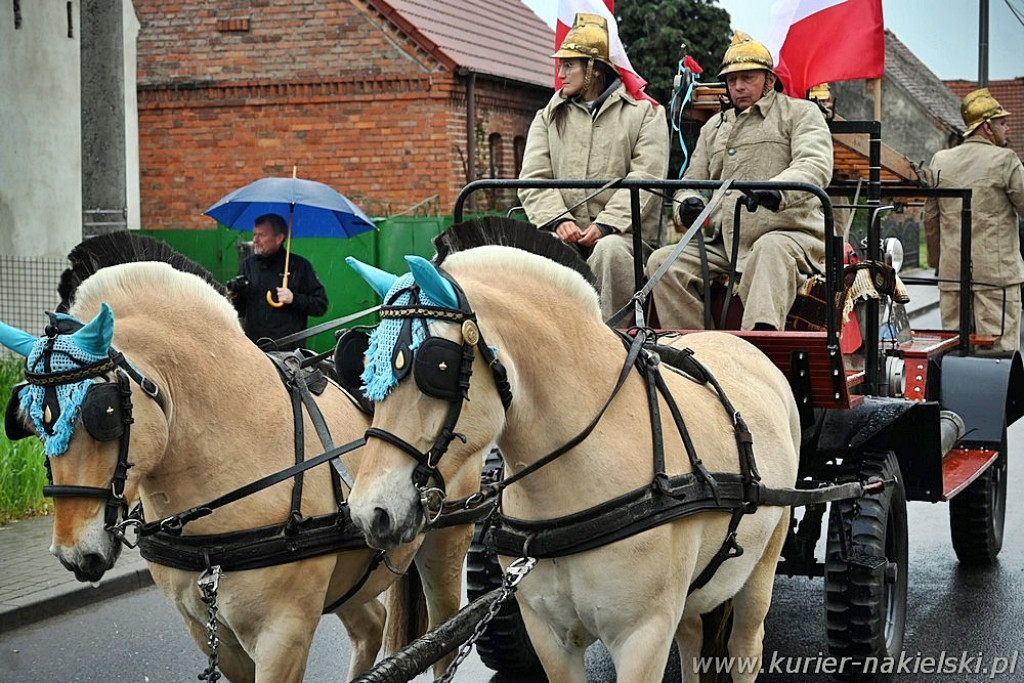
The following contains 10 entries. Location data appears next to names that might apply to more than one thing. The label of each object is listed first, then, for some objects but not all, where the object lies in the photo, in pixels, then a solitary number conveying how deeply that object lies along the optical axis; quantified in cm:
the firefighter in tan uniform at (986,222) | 897
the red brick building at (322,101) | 2097
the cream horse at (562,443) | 320
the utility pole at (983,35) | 1695
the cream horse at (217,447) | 382
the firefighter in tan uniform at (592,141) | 576
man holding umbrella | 800
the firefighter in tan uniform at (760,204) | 564
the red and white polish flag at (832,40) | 653
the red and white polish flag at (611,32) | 621
